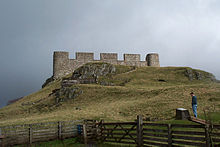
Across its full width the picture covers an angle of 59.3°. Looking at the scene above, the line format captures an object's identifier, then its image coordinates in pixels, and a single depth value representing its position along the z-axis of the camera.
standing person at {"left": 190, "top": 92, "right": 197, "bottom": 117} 17.56
